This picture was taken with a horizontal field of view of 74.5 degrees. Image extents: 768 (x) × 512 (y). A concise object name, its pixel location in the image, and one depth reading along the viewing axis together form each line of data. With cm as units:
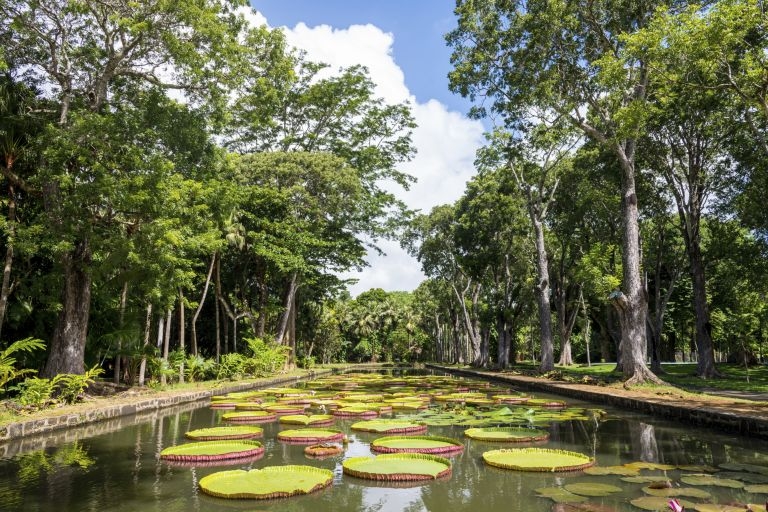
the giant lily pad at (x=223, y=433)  808
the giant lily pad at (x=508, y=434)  781
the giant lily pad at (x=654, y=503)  448
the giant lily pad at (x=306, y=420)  969
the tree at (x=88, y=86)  1182
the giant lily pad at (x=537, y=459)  593
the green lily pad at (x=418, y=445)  697
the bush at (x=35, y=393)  990
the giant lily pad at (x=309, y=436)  810
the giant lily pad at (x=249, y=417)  1044
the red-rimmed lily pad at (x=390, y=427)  869
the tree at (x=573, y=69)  1508
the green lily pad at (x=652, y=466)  607
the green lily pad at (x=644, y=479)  543
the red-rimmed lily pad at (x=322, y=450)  704
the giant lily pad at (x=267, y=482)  494
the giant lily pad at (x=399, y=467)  559
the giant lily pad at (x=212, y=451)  667
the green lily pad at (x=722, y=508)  412
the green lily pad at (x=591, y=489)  495
